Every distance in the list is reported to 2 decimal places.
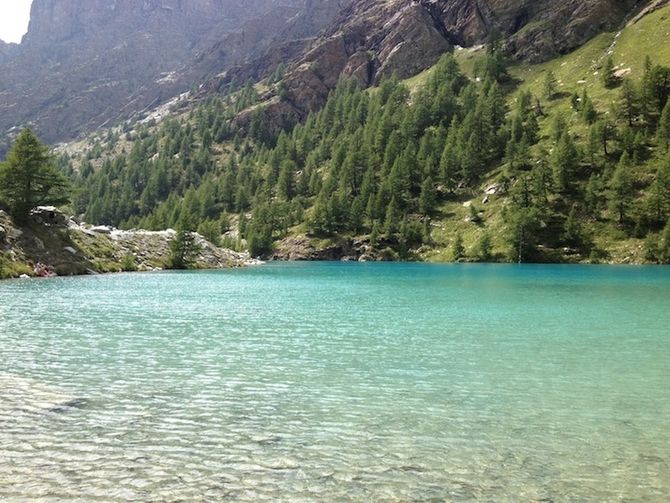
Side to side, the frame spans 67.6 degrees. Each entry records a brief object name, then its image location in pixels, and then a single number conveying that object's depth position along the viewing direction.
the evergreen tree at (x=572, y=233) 126.69
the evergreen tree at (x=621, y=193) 125.50
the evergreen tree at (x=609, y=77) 172.89
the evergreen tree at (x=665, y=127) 137.50
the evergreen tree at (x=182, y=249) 97.94
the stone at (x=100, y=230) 87.73
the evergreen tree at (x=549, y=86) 188.34
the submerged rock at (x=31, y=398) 14.32
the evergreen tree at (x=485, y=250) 132.50
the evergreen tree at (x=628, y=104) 149.75
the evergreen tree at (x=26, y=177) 69.19
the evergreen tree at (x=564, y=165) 138.12
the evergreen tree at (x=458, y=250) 136.00
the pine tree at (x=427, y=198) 163.75
